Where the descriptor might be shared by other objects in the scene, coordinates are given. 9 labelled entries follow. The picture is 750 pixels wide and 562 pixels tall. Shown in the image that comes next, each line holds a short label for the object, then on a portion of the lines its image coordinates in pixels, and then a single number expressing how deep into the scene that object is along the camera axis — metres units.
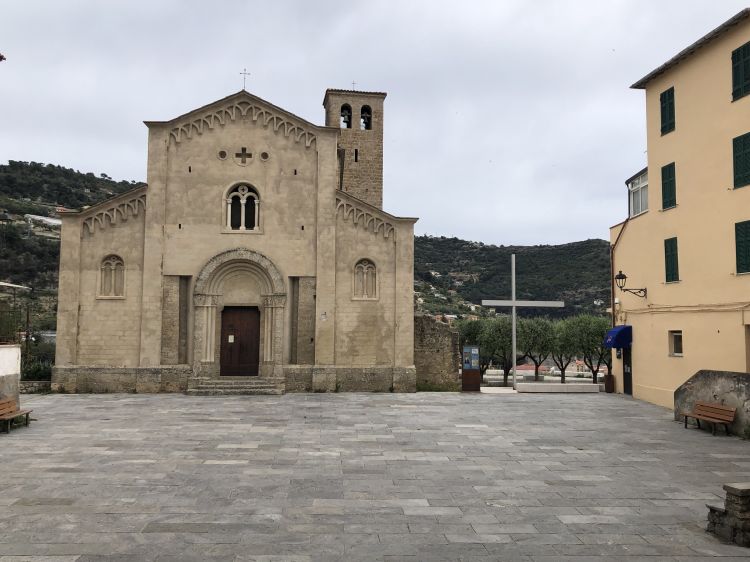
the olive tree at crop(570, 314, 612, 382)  42.66
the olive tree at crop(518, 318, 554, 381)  45.34
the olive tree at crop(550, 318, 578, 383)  43.44
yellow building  16.09
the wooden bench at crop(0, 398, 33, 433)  14.12
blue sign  24.36
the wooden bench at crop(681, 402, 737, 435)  14.30
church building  22.55
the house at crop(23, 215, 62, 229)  57.06
